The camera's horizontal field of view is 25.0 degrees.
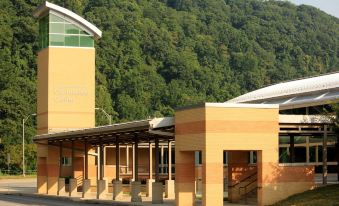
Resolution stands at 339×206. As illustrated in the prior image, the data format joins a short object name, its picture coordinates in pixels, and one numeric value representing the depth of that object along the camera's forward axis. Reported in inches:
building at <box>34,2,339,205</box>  1461.6
